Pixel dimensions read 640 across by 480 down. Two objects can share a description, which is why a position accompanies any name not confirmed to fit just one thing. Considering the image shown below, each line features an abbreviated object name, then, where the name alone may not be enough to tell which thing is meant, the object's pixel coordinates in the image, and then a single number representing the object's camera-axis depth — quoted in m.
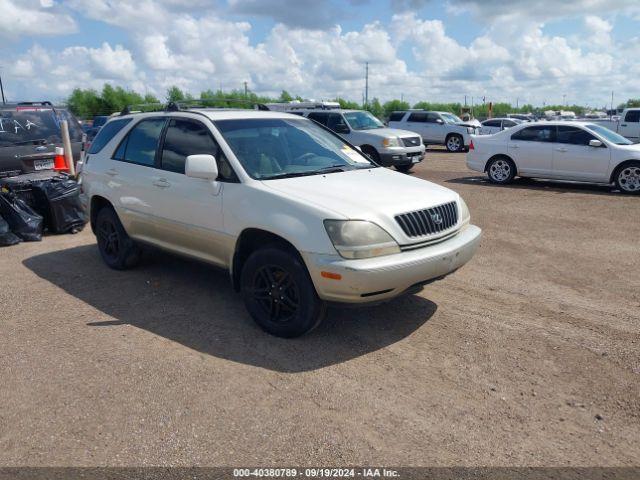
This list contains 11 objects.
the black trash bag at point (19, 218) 7.98
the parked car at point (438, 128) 24.66
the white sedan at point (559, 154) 11.66
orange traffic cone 9.29
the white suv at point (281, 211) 4.06
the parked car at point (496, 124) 27.97
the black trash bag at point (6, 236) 7.75
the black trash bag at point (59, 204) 8.38
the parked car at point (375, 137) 15.38
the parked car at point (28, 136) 8.83
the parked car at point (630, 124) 21.45
